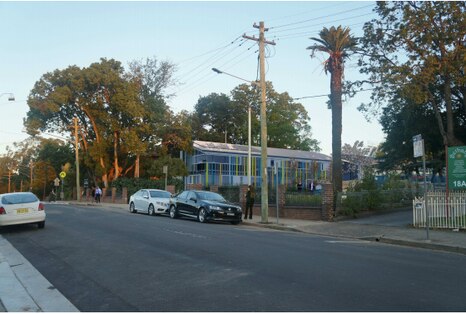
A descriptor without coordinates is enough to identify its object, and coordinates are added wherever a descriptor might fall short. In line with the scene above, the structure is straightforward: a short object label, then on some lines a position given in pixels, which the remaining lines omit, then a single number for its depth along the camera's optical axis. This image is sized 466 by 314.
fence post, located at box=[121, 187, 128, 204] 42.69
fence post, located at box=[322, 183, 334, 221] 21.11
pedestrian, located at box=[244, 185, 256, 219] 22.79
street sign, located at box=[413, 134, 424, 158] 14.23
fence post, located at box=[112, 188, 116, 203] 44.88
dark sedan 20.09
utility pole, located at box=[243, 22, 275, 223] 21.20
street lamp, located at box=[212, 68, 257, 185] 22.72
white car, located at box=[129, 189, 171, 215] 24.59
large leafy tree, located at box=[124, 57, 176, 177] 45.25
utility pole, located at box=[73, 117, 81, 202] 45.72
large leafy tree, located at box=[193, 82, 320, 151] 69.25
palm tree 25.25
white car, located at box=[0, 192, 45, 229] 15.66
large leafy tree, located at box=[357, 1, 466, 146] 21.56
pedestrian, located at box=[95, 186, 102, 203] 42.81
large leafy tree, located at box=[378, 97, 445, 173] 32.69
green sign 16.62
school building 49.62
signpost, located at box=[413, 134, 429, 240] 14.08
